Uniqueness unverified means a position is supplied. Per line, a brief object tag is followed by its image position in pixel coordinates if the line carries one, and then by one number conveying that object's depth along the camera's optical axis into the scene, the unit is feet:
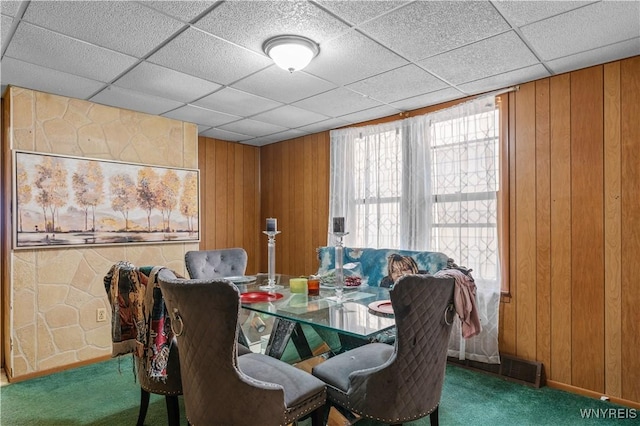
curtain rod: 10.12
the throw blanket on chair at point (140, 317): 6.18
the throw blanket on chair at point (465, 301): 5.74
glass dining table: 6.16
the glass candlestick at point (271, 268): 9.41
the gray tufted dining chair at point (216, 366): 4.95
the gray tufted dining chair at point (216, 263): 10.98
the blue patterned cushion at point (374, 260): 9.93
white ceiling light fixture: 7.36
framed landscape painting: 10.20
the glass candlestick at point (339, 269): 8.17
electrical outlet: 11.44
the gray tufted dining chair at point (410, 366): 5.33
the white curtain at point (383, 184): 11.91
